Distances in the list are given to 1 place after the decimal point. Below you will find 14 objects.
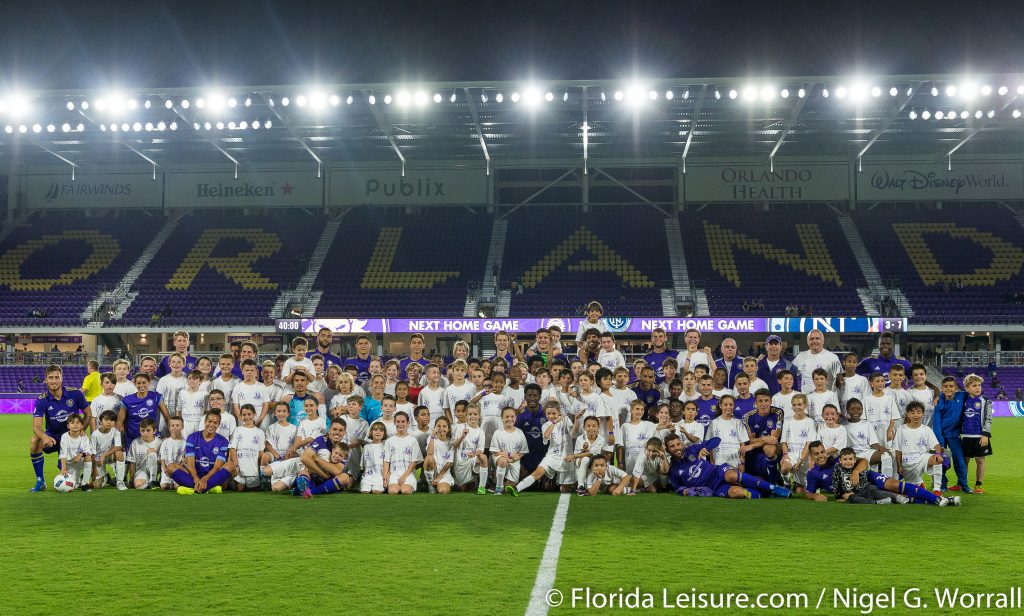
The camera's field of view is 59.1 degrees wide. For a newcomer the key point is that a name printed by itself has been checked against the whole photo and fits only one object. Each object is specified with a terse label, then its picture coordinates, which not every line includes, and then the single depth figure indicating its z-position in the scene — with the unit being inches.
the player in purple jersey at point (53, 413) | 427.5
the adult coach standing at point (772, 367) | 442.9
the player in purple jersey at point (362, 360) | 495.8
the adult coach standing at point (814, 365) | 446.9
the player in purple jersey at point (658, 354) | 458.3
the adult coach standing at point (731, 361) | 458.0
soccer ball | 418.9
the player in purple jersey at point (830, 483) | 376.6
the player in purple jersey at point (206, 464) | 417.1
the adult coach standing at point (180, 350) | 458.0
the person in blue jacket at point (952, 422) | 428.1
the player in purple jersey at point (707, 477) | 397.7
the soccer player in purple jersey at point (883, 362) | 440.5
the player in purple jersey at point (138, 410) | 444.8
